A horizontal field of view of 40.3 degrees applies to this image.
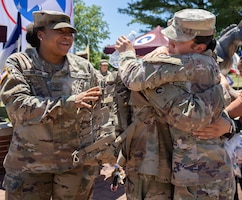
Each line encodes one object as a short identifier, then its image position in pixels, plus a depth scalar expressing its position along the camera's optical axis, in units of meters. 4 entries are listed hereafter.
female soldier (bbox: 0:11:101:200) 2.03
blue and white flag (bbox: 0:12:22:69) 4.74
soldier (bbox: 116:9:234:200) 1.60
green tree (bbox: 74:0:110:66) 34.83
